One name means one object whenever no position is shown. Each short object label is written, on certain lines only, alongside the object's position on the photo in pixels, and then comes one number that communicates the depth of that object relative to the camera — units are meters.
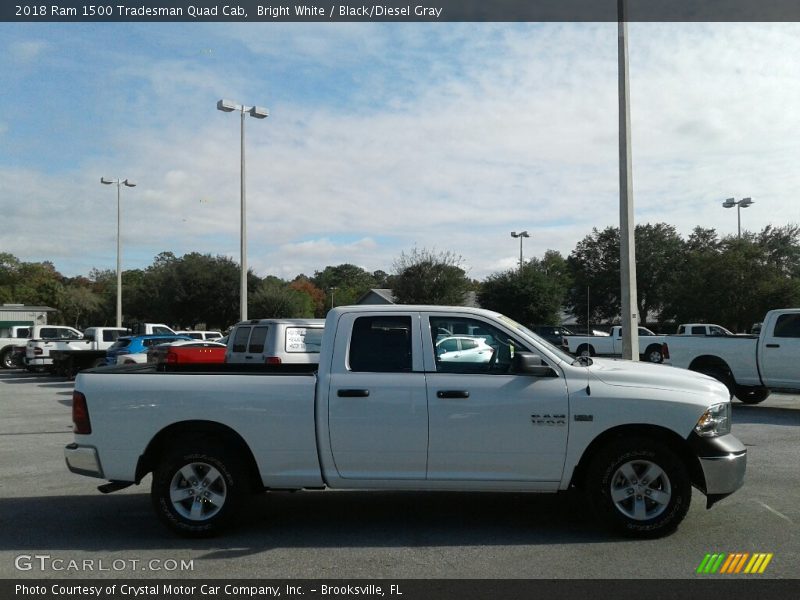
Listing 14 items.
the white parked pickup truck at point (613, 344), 31.41
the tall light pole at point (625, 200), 16.98
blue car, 22.74
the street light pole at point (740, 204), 46.76
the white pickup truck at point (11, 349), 34.45
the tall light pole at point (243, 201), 27.41
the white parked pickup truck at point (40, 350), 29.08
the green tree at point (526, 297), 47.69
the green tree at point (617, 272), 66.27
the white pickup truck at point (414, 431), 6.36
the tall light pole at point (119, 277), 41.35
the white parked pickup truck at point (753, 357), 15.00
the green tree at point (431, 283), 43.91
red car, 18.61
